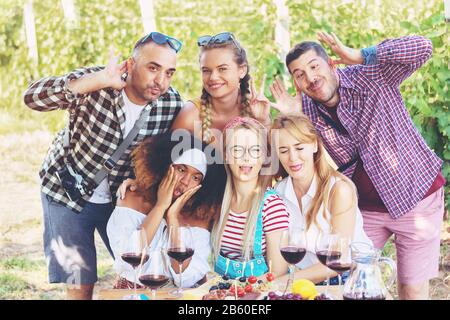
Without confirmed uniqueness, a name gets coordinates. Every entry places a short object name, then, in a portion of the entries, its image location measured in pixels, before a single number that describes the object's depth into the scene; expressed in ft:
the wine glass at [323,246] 13.19
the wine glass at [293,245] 13.38
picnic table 13.50
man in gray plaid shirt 16.26
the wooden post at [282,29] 16.78
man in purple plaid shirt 16.08
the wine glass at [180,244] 13.83
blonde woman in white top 16.03
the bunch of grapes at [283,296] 12.91
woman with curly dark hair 16.47
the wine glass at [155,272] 13.05
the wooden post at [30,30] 17.01
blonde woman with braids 16.24
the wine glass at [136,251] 13.52
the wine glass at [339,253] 13.12
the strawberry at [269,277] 13.57
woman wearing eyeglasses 15.60
